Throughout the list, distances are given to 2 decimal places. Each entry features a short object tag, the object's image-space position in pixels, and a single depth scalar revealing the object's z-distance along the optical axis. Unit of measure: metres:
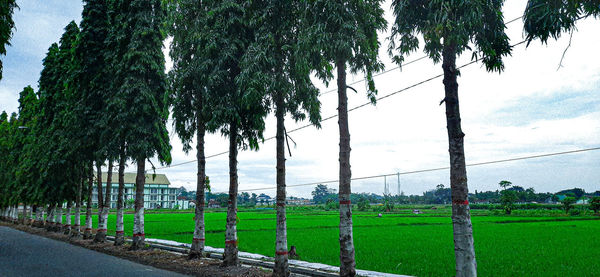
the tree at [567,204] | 78.38
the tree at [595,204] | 75.44
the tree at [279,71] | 14.77
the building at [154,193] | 146.62
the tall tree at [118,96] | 23.64
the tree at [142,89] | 23.20
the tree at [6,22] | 13.39
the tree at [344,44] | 12.62
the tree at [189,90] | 18.30
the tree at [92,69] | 27.38
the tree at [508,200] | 83.26
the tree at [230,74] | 16.50
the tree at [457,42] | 9.62
